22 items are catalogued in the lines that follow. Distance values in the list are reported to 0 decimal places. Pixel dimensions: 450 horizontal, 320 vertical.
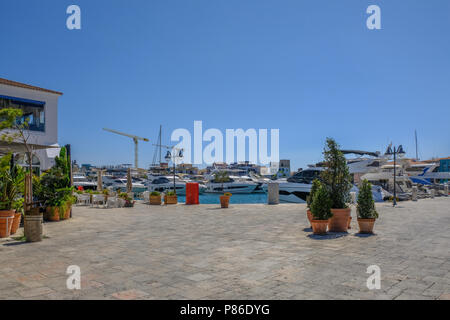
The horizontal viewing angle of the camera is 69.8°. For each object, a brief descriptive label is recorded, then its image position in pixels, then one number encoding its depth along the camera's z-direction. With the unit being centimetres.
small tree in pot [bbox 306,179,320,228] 839
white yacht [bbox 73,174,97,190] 3319
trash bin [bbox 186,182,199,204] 1681
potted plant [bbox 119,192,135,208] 1571
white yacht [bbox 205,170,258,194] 4866
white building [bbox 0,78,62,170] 1411
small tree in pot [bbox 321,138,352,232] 805
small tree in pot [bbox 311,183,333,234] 759
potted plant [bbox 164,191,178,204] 1700
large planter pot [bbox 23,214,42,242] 692
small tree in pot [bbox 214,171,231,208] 1464
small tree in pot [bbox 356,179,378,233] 773
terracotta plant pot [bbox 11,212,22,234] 781
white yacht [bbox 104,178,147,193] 4600
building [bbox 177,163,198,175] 10471
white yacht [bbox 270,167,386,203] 2607
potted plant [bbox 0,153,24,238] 735
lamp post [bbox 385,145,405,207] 1735
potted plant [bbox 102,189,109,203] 1628
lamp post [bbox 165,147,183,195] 1848
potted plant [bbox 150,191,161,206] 1698
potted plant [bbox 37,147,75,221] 984
